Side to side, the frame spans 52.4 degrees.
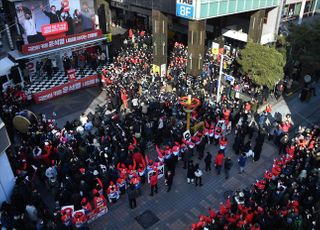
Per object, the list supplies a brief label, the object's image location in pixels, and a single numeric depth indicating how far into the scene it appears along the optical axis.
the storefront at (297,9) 29.25
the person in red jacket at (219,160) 14.23
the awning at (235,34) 26.32
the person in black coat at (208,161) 14.32
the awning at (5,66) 20.64
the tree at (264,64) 19.38
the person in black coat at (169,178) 13.46
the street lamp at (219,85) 19.14
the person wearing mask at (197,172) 13.65
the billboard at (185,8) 20.38
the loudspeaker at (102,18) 28.20
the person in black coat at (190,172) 13.59
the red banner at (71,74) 22.37
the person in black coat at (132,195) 12.56
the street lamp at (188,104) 15.82
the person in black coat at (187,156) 14.59
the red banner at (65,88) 21.23
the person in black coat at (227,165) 14.05
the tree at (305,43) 21.47
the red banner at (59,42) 20.77
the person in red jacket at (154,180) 13.10
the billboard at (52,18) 20.06
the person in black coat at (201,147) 15.31
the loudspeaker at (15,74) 20.98
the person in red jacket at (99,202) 12.26
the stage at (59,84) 21.42
